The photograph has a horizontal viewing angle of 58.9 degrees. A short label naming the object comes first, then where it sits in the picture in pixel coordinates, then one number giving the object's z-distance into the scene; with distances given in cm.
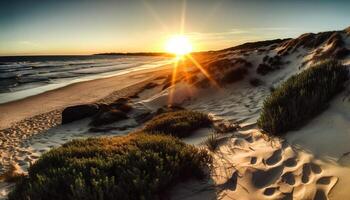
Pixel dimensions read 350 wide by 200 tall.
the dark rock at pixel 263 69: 1705
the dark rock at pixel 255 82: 1571
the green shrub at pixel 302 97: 615
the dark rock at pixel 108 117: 1335
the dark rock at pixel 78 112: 1462
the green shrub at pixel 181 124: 834
